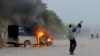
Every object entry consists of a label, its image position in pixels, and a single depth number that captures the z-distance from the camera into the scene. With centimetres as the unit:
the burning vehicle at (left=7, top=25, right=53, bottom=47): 3900
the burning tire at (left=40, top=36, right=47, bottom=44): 4103
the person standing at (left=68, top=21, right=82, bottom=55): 2402
